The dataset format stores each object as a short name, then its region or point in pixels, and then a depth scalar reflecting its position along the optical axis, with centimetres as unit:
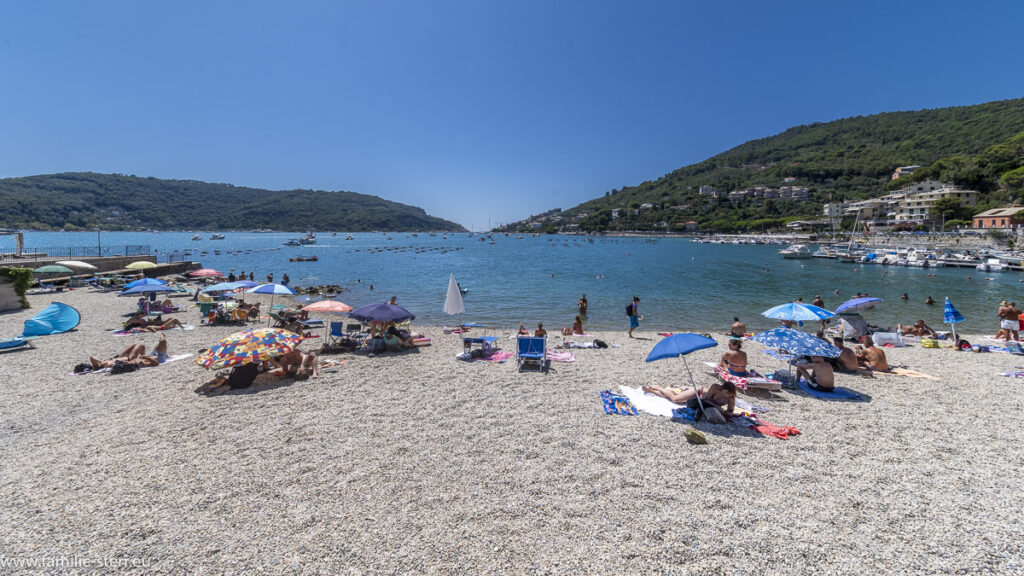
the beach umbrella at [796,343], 755
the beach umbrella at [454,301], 1272
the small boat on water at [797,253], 6531
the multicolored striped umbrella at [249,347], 763
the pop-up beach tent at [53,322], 1198
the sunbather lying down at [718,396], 676
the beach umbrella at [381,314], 1032
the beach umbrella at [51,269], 2023
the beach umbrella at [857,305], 1227
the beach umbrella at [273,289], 1253
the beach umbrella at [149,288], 1467
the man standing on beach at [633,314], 1445
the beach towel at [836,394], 796
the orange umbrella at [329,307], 1144
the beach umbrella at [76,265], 2228
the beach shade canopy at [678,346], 668
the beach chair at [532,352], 976
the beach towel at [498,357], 1059
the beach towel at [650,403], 701
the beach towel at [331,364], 970
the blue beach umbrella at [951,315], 1204
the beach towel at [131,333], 1302
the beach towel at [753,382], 796
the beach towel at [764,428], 620
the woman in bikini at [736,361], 859
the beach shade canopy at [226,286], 1460
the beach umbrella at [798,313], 927
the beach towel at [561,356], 1062
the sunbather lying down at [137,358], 956
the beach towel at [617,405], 704
